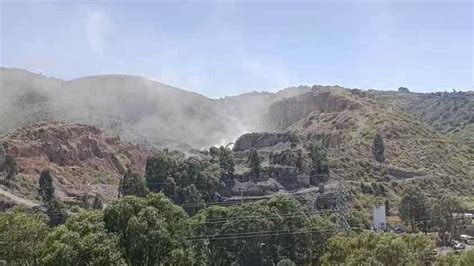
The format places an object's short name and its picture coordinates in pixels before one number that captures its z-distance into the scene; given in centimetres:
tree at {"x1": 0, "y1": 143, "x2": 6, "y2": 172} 9900
